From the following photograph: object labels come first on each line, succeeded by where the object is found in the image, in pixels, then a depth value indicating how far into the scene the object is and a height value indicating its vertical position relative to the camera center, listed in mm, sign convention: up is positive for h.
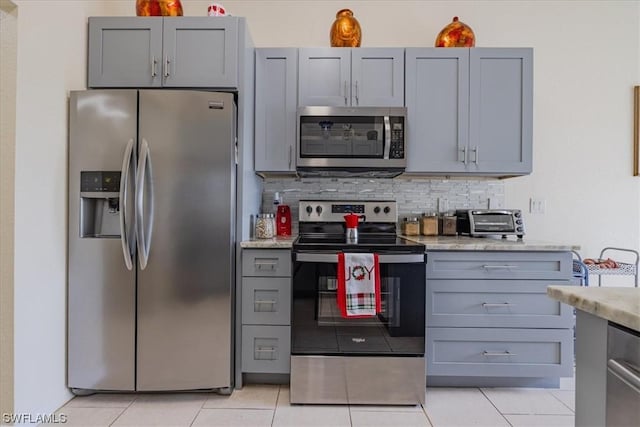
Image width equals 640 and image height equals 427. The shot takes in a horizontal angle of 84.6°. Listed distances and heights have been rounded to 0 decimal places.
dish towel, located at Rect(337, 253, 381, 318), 1850 -390
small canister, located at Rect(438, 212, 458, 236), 2594 -92
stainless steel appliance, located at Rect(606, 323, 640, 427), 697 -331
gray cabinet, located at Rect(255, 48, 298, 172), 2373 +690
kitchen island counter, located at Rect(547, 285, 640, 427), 745 -285
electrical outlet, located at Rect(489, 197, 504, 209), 2750 +80
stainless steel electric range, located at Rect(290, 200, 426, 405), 1920 -680
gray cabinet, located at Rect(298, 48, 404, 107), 2369 +912
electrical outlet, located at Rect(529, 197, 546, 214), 2771 +62
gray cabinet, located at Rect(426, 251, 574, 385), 2039 -602
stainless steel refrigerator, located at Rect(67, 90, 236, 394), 1917 -258
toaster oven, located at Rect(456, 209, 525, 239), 2463 -67
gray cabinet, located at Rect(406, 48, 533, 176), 2348 +695
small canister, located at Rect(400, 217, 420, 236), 2613 -112
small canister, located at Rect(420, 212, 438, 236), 2607 -94
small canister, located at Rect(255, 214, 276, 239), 2354 -113
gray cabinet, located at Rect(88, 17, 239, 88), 2092 +938
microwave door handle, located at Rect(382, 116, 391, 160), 2246 +498
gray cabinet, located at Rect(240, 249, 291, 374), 2062 -621
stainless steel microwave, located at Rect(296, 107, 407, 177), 2266 +478
